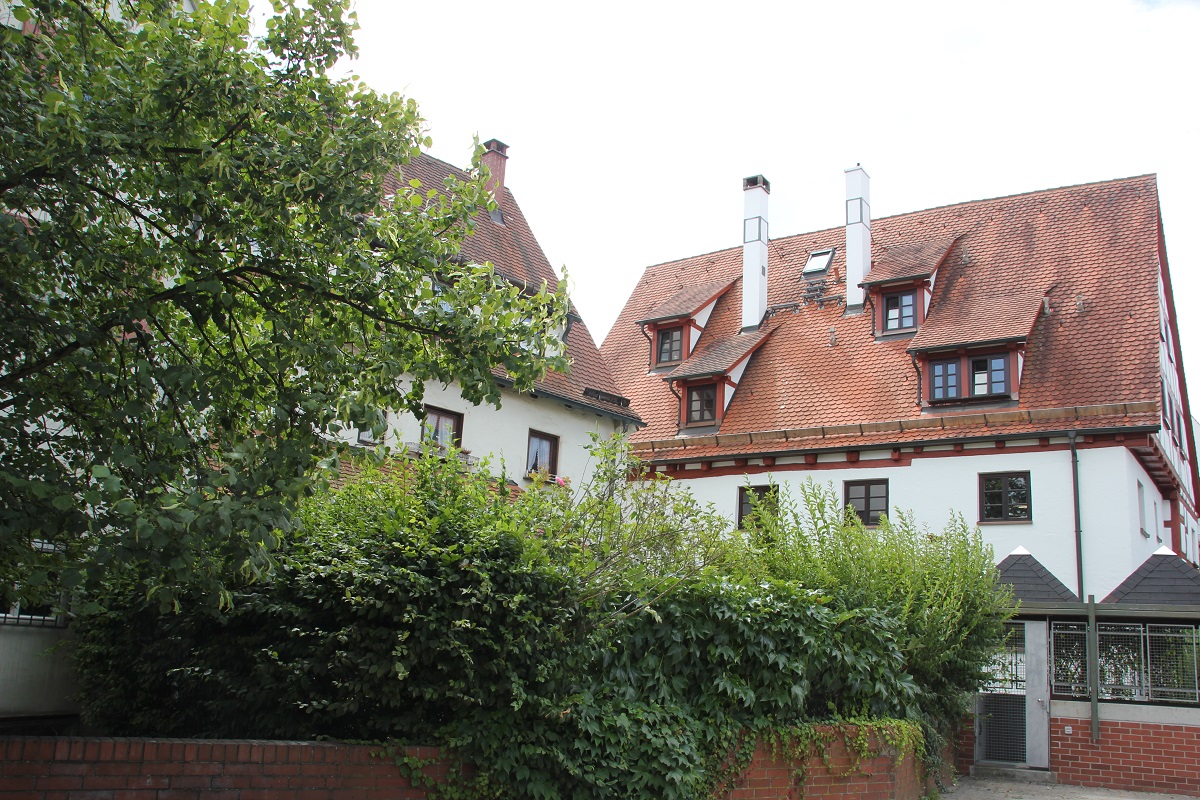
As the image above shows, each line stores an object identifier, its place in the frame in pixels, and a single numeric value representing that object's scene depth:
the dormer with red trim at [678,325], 31.34
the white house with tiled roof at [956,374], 23.08
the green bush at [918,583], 13.84
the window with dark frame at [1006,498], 23.48
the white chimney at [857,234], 30.08
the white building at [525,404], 21.95
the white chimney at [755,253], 31.44
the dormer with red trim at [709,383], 28.95
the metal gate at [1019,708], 18.22
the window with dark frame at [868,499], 25.53
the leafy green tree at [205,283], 6.07
